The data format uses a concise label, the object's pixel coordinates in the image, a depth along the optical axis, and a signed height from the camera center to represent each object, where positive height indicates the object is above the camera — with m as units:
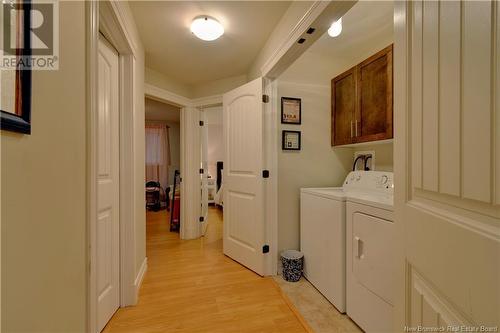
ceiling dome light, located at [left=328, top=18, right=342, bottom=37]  1.73 +1.15
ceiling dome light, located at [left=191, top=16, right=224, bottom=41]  1.81 +1.22
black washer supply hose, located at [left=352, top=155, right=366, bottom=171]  2.37 +0.07
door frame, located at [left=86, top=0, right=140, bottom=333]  1.42 +0.18
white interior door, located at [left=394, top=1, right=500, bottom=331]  0.40 +0.01
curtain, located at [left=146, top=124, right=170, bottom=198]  6.11 +0.36
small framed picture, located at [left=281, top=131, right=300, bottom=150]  2.32 +0.28
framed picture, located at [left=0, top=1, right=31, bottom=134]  0.48 +0.21
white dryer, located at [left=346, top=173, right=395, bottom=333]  1.27 -0.64
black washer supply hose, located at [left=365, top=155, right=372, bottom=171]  2.31 +0.05
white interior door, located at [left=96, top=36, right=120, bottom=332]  1.44 -0.15
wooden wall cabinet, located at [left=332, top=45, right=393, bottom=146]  1.75 +0.61
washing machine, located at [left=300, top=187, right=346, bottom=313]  1.64 -0.68
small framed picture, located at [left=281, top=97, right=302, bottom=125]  2.32 +0.61
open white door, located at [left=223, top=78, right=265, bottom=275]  2.22 -0.12
